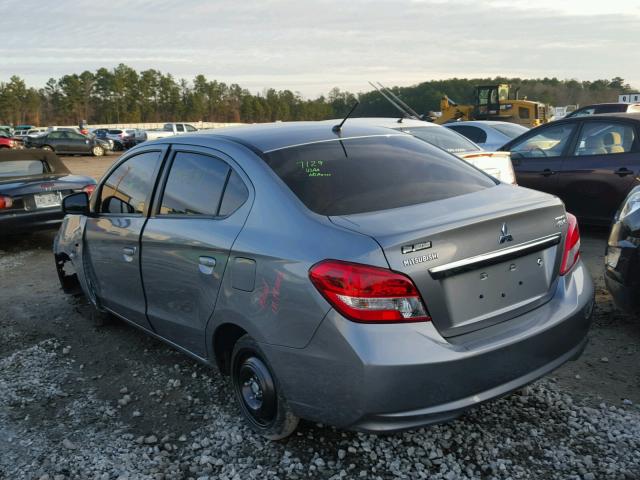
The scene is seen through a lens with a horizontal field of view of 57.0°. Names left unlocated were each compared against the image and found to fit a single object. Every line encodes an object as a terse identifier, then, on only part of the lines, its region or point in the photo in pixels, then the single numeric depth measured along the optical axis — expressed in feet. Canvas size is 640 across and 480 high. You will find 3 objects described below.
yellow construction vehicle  96.78
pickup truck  129.72
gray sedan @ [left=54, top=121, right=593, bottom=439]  7.96
